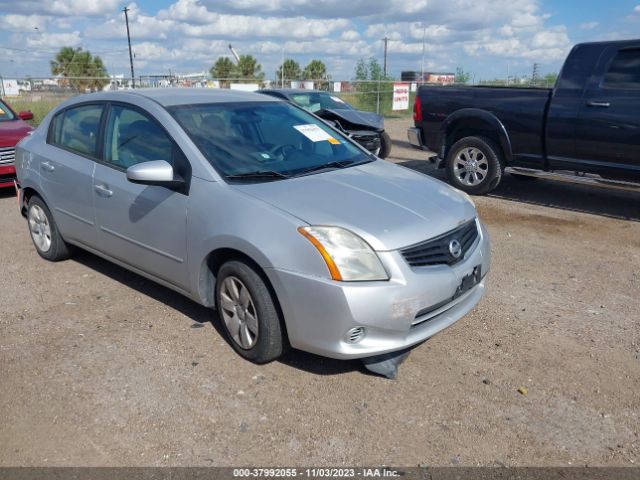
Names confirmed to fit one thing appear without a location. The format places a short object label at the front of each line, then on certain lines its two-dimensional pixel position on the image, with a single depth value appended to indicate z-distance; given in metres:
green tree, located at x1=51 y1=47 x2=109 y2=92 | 54.53
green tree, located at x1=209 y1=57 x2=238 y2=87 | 53.71
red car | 8.23
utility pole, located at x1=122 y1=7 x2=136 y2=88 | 51.78
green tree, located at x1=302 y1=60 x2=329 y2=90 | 58.66
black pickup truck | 6.73
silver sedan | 3.11
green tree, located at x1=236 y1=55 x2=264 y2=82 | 58.35
